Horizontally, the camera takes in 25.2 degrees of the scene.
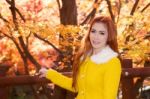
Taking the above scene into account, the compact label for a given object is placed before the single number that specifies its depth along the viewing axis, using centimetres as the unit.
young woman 252
